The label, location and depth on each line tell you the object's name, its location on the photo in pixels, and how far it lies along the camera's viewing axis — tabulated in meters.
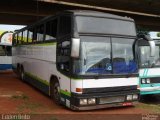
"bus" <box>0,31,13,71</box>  15.82
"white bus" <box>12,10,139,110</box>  5.41
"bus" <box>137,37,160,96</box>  7.08
